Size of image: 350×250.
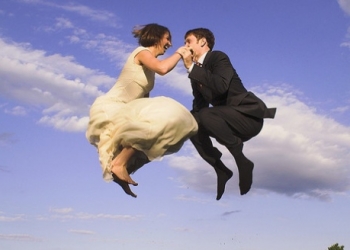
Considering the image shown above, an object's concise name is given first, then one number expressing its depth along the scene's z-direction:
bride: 6.04
